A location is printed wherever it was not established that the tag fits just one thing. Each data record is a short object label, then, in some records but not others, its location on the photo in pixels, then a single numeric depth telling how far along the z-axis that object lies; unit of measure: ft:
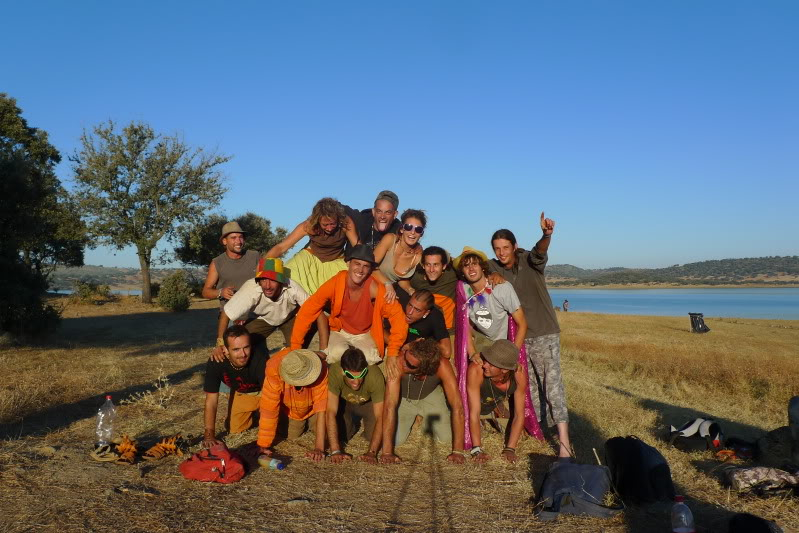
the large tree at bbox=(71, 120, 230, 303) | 103.50
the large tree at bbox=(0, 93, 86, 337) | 42.55
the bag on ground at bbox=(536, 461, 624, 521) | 15.62
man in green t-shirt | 19.88
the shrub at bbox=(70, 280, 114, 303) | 97.48
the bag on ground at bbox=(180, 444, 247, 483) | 17.37
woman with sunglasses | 23.90
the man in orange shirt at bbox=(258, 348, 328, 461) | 19.81
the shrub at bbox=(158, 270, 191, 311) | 90.17
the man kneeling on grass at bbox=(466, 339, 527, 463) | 20.67
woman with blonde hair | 23.84
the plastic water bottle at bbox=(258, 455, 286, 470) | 18.67
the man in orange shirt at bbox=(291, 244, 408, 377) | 20.81
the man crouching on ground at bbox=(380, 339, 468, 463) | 20.30
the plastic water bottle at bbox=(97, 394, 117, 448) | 20.86
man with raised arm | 22.20
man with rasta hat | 21.79
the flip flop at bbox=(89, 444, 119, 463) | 18.45
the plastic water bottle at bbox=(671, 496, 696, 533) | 13.37
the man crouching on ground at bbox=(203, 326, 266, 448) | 20.38
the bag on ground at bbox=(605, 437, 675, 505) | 16.67
